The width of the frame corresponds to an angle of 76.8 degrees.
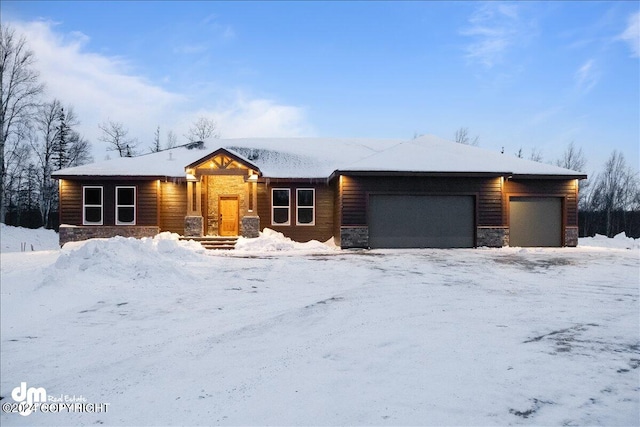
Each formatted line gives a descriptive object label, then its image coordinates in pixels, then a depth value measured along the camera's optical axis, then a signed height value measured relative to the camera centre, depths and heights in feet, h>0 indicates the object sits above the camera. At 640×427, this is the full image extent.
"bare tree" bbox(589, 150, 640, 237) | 140.05 +9.33
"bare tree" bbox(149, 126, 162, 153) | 148.97 +28.61
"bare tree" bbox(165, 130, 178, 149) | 150.10 +29.16
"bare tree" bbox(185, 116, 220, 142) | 141.06 +30.80
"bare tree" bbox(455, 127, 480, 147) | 156.76 +30.32
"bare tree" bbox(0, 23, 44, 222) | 88.17 +29.89
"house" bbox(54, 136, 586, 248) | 57.21 +2.65
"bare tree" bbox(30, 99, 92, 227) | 113.29 +20.55
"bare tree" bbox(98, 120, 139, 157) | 132.87 +26.59
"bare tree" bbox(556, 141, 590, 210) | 147.54 +19.39
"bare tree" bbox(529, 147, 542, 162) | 163.22 +24.46
